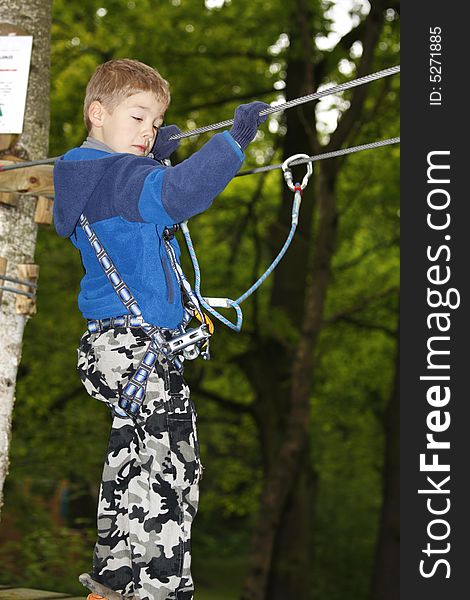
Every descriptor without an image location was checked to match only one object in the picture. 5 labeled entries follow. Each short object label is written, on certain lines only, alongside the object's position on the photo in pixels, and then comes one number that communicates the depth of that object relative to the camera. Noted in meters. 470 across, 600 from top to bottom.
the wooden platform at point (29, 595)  5.27
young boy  3.56
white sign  4.85
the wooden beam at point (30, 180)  4.75
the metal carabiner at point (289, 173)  3.65
